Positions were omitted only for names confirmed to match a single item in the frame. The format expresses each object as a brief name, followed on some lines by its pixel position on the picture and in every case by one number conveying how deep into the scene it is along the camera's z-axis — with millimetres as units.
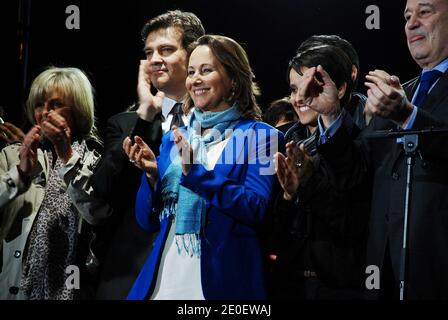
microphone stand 4805
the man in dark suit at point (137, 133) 6051
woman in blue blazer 5227
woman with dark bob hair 5566
